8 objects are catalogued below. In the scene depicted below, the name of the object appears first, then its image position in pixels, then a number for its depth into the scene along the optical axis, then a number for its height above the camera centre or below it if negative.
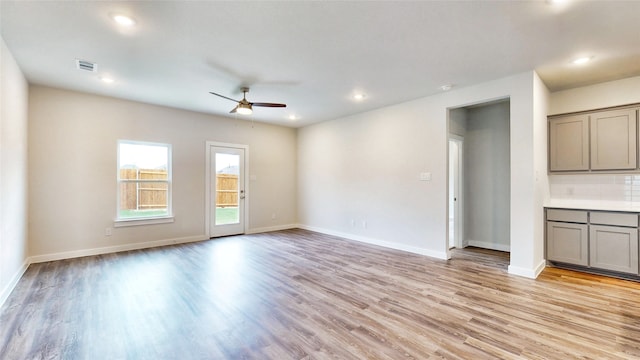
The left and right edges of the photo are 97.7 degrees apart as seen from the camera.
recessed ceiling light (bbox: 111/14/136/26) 2.48 +1.46
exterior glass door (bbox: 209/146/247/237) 6.19 -0.24
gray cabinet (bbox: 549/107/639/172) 3.79 +0.57
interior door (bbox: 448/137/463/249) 5.36 -0.11
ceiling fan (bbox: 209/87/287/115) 4.08 +1.10
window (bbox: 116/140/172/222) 5.17 +0.00
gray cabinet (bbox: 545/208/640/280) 3.52 -0.80
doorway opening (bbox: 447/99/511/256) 5.05 +0.07
